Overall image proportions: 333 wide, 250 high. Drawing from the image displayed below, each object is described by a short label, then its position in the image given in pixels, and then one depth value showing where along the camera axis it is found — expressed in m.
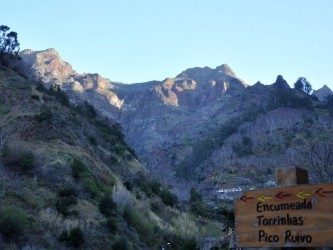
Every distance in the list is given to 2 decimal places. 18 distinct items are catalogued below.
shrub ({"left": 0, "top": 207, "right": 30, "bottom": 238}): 14.21
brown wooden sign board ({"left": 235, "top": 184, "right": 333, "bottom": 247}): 3.43
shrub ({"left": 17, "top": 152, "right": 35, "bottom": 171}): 22.25
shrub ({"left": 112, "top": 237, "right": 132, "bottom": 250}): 17.22
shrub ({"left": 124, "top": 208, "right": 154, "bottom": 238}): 22.54
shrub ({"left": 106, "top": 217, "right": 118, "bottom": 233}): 19.49
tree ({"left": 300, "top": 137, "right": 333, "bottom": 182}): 10.76
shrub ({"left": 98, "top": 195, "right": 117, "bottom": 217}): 20.95
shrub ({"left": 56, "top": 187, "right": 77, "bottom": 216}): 18.91
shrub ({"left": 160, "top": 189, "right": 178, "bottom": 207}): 33.41
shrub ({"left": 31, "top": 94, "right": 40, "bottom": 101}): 34.12
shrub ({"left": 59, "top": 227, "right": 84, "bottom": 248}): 15.99
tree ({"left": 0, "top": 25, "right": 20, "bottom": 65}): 44.34
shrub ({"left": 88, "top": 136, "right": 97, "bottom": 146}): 35.39
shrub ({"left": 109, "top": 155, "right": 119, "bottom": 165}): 35.24
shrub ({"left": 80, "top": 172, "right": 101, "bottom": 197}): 23.22
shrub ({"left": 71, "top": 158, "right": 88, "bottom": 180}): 23.98
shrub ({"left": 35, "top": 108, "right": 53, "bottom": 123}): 29.70
